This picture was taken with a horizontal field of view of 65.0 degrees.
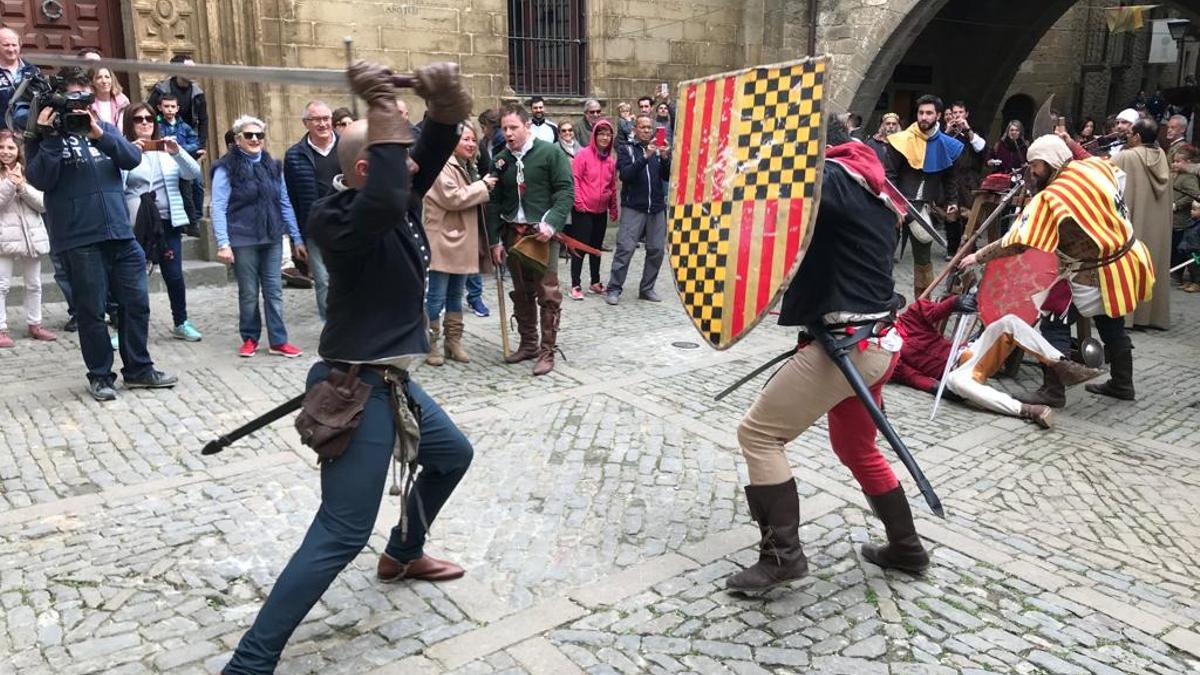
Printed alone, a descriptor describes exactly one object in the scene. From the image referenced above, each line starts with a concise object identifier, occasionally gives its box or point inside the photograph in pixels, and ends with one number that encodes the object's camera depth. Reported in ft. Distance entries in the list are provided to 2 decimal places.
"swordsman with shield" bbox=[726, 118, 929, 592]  11.30
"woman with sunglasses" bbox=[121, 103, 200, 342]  23.99
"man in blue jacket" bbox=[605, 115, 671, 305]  30.99
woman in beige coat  22.47
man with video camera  18.94
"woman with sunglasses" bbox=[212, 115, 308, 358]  23.35
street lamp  72.23
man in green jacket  23.11
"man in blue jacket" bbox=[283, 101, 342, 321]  24.70
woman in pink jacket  30.99
